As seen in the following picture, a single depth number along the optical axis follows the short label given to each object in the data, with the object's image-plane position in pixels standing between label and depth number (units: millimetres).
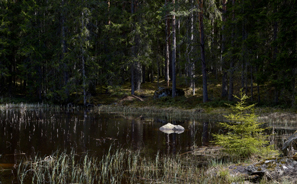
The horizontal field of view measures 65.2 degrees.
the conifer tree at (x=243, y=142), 6902
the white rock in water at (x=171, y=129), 13062
